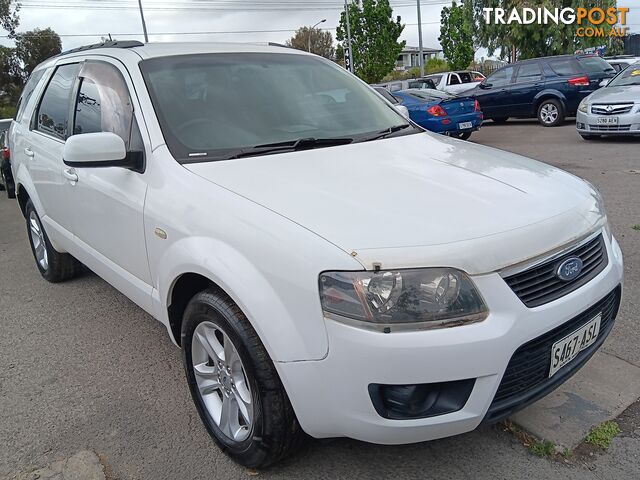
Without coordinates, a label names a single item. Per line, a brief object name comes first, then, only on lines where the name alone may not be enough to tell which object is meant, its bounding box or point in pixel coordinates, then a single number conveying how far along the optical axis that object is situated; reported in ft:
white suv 6.08
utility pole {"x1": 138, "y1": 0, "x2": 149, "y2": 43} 88.43
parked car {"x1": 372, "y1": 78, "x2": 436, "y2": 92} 59.44
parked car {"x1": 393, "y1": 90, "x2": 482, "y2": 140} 36.81
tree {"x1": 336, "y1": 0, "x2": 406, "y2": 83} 114.93
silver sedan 32.09
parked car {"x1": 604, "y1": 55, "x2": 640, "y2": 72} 57.74
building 247.93
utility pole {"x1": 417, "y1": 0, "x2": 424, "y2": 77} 97.18
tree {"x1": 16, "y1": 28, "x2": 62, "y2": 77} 129.90
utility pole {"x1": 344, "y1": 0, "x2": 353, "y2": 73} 107.32
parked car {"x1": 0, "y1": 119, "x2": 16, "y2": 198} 29.92
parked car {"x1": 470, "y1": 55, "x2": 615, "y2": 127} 43.68
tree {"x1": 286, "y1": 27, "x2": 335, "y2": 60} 218.38
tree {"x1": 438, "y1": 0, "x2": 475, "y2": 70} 117.91
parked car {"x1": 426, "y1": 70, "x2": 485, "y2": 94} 61.94
